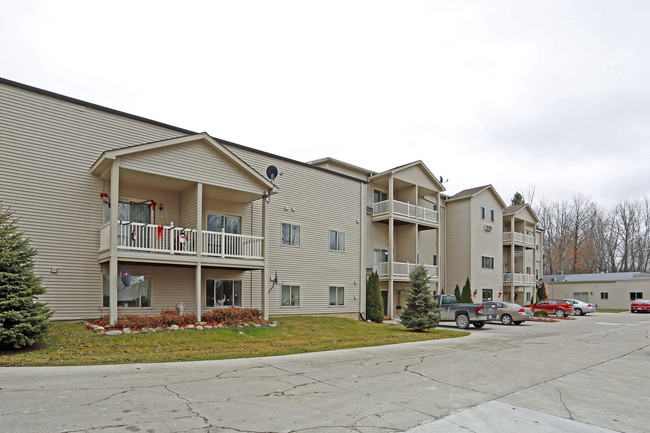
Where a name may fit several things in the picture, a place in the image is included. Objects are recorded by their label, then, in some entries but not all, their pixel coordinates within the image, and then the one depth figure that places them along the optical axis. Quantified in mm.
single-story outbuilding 52812
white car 40156
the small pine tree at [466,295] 36688
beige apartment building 16000
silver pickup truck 24422
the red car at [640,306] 44750
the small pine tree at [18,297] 11159
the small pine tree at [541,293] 49125
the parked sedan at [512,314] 28250
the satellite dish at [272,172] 22578
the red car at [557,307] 37500
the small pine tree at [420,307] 20703
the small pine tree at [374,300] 27047
